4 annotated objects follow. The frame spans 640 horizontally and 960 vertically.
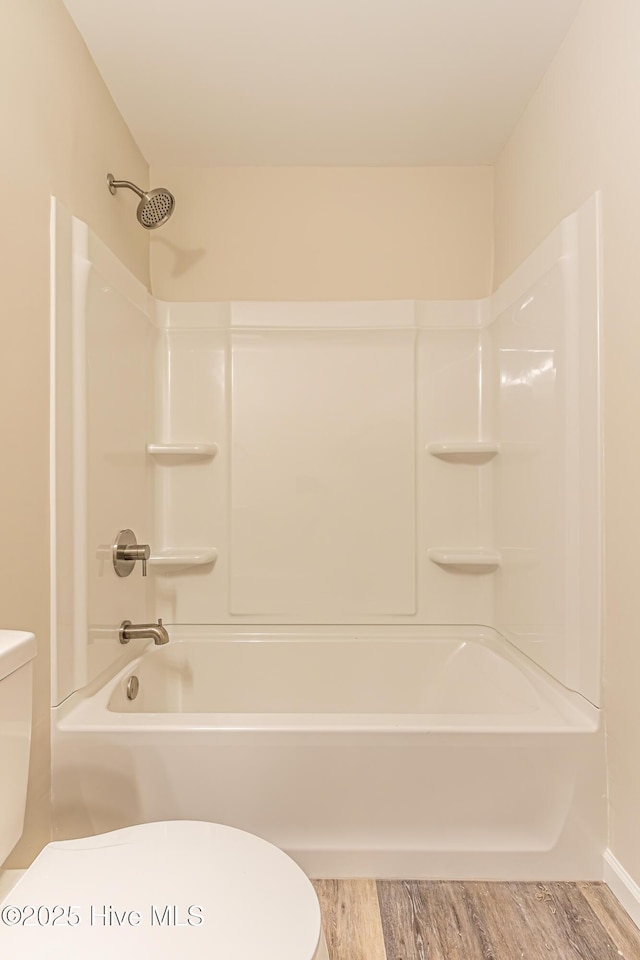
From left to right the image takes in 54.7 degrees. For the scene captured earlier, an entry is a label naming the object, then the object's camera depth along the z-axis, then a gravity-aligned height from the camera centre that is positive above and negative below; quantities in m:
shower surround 1.55 -0.31
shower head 1.97 +0.88
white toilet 0.85 -0.64
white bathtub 1.54 -0.77
